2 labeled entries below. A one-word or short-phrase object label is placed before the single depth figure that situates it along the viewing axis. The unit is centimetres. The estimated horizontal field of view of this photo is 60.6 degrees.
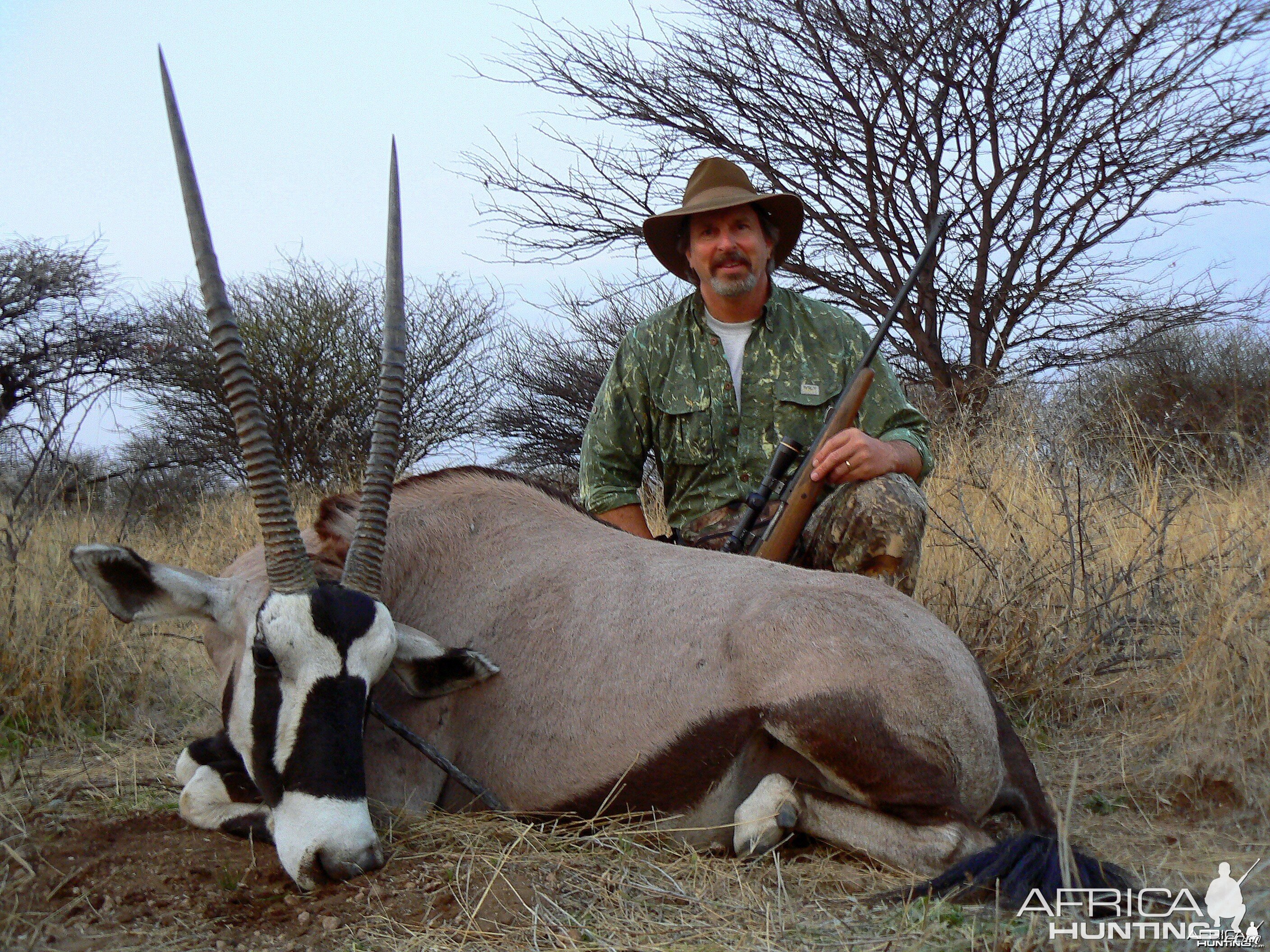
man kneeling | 465
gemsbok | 262
